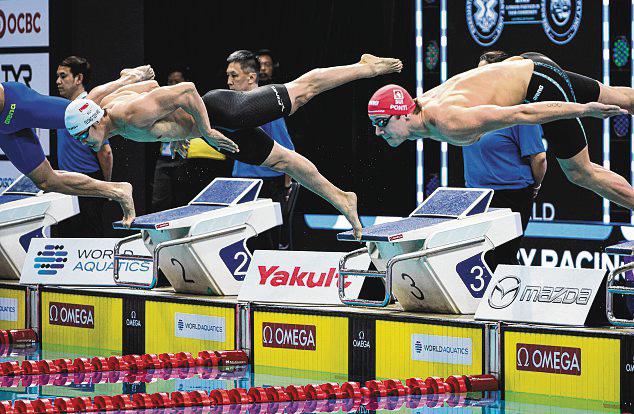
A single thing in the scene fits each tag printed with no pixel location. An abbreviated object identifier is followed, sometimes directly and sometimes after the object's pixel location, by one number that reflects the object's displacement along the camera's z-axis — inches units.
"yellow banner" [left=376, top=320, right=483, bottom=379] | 693.9
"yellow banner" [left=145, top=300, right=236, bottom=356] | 805.9
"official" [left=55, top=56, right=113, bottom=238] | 924.6
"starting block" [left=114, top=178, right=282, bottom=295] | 833.5
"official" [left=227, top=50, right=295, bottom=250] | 844.0
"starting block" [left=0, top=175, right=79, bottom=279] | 935.7
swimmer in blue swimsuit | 777.6
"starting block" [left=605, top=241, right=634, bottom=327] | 631.8
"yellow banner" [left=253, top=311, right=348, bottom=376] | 748.6
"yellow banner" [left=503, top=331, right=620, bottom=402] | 637.9
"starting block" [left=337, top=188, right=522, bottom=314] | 722.7
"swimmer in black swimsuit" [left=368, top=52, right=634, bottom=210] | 629.9
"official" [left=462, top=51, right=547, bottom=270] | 736.3
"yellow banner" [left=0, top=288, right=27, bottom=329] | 909.8
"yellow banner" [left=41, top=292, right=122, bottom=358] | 858.1
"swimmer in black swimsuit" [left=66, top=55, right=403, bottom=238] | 705.0
